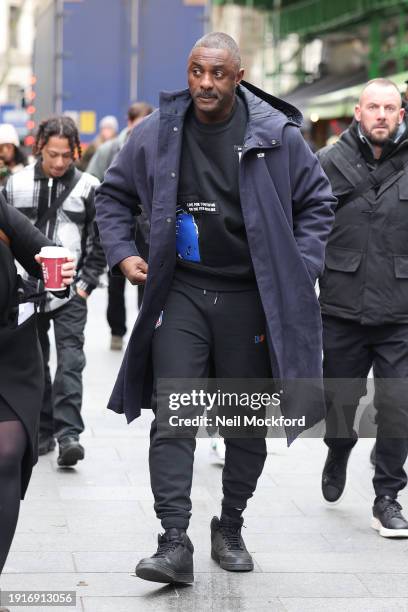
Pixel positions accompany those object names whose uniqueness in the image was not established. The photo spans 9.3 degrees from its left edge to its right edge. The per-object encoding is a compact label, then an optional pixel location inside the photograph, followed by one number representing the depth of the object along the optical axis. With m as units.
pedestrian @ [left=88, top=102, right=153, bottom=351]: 20.62
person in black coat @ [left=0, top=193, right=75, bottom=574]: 7.93
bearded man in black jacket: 11.00
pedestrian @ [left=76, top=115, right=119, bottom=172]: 27.11
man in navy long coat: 9.09
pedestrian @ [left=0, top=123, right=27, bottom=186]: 17.63
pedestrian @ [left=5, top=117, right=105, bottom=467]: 13.08
